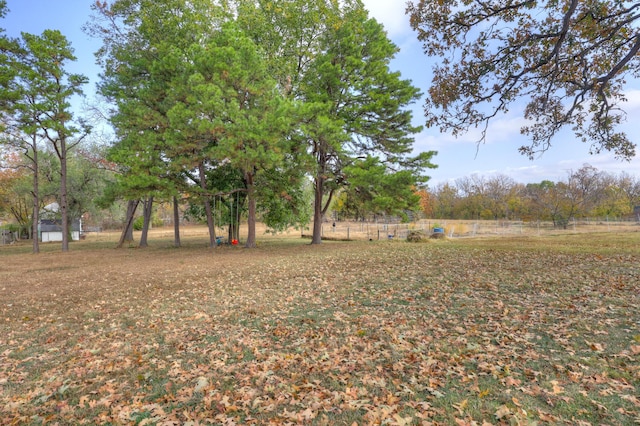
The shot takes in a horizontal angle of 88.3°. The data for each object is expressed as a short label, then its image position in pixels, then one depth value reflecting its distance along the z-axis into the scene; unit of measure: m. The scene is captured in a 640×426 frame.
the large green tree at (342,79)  16.84
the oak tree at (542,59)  7.29
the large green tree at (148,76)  15.13
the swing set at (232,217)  20.48
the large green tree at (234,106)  13.39
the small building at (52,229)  33.86
